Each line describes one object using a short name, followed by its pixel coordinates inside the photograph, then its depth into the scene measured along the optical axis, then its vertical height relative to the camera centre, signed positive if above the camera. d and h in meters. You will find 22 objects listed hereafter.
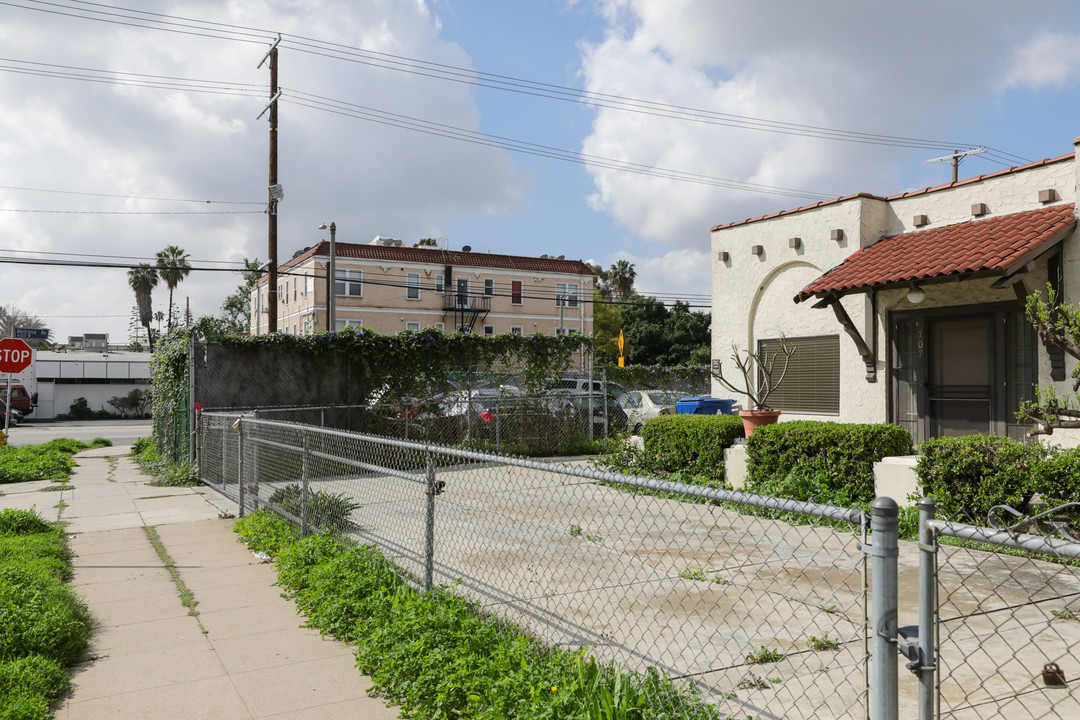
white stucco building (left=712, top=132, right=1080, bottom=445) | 9.70 +1.10
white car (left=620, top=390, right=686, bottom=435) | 22.23 -0.92
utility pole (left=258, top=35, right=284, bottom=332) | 20.59 +4.60
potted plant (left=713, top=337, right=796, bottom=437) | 12.98 +0.02
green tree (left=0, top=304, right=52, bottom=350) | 68.93 +4.56
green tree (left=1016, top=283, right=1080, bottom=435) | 7.07 +0.31
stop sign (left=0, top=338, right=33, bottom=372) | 15.44 +0.35
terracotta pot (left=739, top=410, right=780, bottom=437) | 11.31 -0.64
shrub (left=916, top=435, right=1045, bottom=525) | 7.55 -0.98
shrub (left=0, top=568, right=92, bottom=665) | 4.67 -1.53
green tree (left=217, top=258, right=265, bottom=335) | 69.56 +6.29
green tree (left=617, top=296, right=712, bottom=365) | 54.78 +2.84
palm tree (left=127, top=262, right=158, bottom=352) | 59.53 +6.43
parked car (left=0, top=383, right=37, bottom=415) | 37.34 -1.21
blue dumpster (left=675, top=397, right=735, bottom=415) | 15.27 -0.63
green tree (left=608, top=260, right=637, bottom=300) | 63.81 +7.69
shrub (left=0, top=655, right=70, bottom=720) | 3.86 -1.62
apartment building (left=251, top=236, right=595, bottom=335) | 47.81 +5.29
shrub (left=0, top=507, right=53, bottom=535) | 8.27 -1.60
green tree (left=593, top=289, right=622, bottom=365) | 53.78 +3.20
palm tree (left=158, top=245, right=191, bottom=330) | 57.53 +7.99
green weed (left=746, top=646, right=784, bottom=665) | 4.52 -1.62
